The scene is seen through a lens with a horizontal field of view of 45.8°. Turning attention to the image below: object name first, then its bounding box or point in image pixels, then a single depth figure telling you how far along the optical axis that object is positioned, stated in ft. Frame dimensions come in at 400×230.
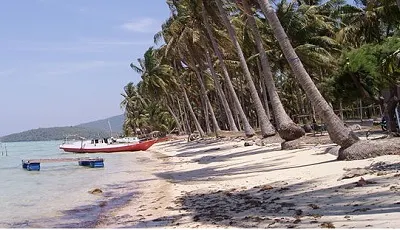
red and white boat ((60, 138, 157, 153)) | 167.63
